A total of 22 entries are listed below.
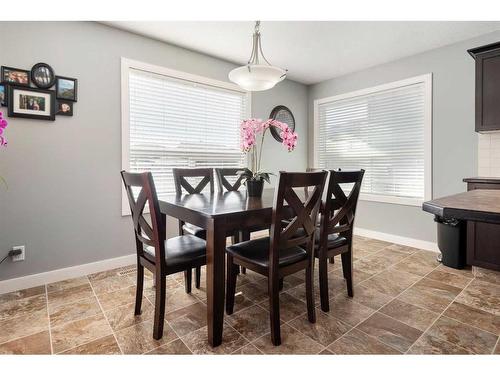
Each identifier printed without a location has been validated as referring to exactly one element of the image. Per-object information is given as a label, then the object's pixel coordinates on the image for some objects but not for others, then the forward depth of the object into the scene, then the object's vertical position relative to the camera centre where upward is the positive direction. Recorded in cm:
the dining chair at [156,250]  167 -44
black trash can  289 -60
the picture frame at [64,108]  257 +72
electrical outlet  243 -62
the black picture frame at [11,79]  232 +92
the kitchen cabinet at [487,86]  278 +101
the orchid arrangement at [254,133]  220 +41
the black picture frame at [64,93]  257 +87
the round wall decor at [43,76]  245 +97
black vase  234 -2
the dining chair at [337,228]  203 -33
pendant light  212 +86
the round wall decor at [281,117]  443 +112
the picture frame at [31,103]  236 +71
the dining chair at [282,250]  164 -44
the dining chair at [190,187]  243 -2
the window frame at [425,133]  350 +66
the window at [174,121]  307 +79
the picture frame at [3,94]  232 +75
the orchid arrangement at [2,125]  169 +36
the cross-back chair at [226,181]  294 +4
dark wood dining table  159 -24
